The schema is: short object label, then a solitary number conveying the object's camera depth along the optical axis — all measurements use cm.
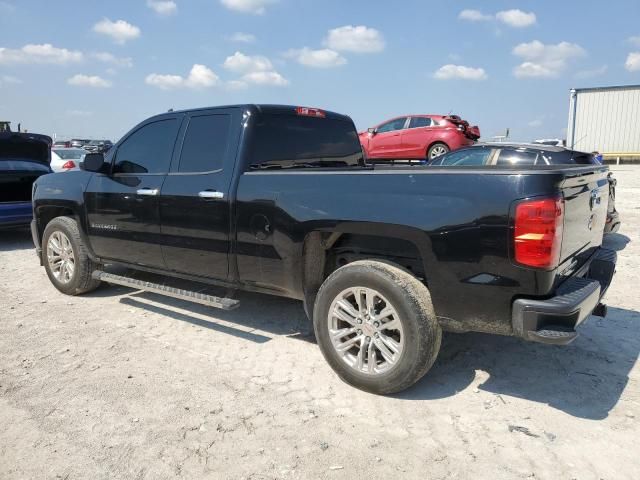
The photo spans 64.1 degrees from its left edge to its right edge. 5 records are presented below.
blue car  844
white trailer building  2592
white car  1291
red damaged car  1443
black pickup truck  285
